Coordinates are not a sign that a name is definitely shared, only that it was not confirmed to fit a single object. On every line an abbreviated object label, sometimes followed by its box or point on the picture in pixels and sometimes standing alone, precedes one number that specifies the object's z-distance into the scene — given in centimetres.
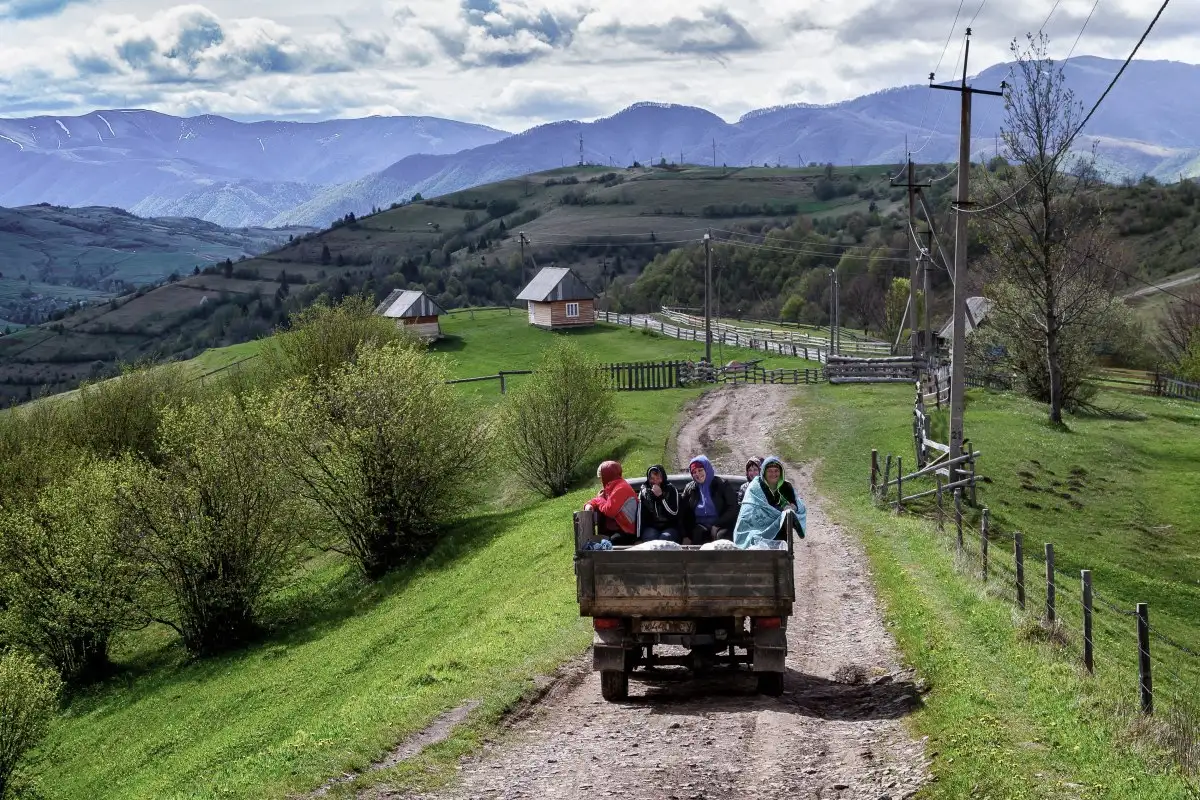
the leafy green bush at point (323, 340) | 6169
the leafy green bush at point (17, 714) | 2773
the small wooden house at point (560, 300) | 10131
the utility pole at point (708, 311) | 6775
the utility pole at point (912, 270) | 4964
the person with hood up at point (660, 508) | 1606
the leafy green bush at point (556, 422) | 4672
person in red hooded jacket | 1586
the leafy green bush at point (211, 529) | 3825
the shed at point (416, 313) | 9906
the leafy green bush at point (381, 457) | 4097
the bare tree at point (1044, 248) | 4647
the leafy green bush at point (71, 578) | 3856
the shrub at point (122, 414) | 5550
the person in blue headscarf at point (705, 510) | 1603
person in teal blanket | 1502
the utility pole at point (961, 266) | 3061
